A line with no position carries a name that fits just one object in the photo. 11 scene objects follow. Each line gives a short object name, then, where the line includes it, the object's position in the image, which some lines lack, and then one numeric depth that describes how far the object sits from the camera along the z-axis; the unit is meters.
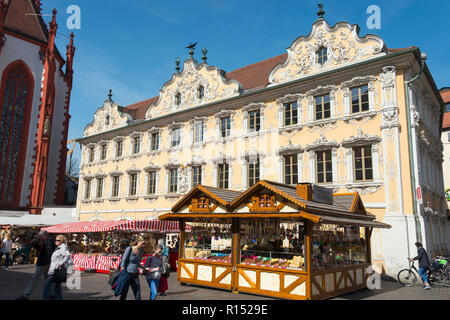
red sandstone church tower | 35.47
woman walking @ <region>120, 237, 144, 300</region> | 8.17
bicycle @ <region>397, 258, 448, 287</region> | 14.29
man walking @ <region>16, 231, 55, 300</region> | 9.60
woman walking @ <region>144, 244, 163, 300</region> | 8.88
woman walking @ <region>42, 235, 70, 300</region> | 8.62
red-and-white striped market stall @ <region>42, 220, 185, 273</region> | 17.89
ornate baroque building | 16.88
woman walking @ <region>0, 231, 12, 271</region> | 18.28
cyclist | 13.46
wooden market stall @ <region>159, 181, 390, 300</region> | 10.85
